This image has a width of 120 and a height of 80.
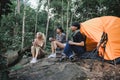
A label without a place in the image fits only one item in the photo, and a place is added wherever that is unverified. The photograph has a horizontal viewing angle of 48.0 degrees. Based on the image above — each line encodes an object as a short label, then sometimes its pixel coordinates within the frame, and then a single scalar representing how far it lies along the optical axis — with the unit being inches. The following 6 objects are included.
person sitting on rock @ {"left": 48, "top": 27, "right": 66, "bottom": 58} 172.0
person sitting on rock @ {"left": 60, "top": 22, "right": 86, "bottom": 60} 159.0
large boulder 137.9
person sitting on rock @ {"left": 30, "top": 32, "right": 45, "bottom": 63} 176.7
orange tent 164.2
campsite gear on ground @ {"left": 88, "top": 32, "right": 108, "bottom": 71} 161.2
